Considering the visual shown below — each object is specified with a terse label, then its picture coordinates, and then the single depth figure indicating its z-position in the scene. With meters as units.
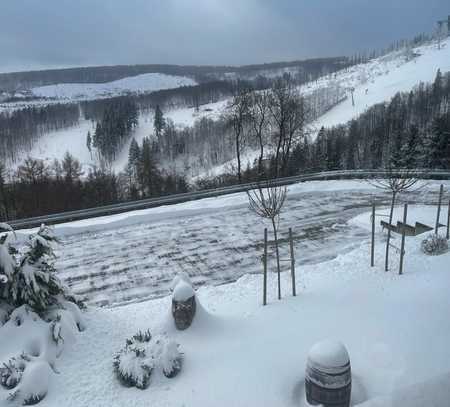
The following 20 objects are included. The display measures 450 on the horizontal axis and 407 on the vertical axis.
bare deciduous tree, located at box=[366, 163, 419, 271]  8.12
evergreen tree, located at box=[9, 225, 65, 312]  5.38
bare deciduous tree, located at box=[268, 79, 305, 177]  22.77
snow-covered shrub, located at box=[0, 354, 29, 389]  4.56
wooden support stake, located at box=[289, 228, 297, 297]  7.05
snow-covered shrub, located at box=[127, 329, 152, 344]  5.43
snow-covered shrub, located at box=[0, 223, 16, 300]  5.23
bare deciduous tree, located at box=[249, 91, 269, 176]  23.17
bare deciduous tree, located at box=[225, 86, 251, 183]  23.22
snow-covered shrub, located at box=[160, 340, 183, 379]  4.96
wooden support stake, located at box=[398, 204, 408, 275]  7.64
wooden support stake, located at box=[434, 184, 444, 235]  9.81
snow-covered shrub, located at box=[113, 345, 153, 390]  4.77
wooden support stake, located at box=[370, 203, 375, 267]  8.41
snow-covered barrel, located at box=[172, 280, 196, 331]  5.95
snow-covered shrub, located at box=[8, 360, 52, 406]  4.44
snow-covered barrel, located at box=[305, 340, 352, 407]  4.10
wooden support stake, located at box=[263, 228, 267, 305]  6.81
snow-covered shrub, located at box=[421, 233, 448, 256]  8.88
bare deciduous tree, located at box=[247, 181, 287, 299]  7.19
